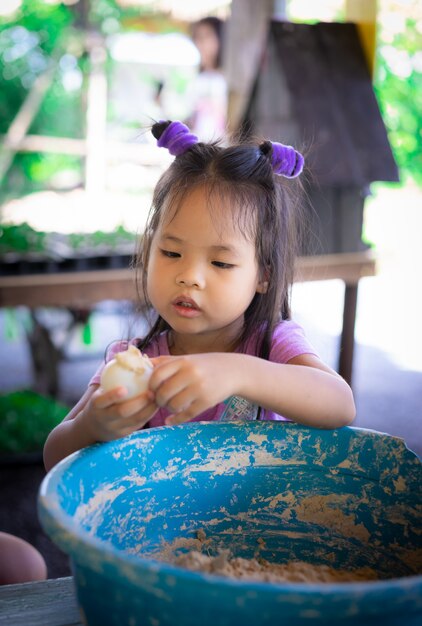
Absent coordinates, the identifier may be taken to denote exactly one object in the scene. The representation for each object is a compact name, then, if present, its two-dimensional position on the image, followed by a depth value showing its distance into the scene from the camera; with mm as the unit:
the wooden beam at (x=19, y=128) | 7086
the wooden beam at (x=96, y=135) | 7594
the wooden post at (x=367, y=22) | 3809
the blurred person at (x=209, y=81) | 6148
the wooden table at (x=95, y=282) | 3070
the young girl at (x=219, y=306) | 1123
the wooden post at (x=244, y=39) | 4328
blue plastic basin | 1142
